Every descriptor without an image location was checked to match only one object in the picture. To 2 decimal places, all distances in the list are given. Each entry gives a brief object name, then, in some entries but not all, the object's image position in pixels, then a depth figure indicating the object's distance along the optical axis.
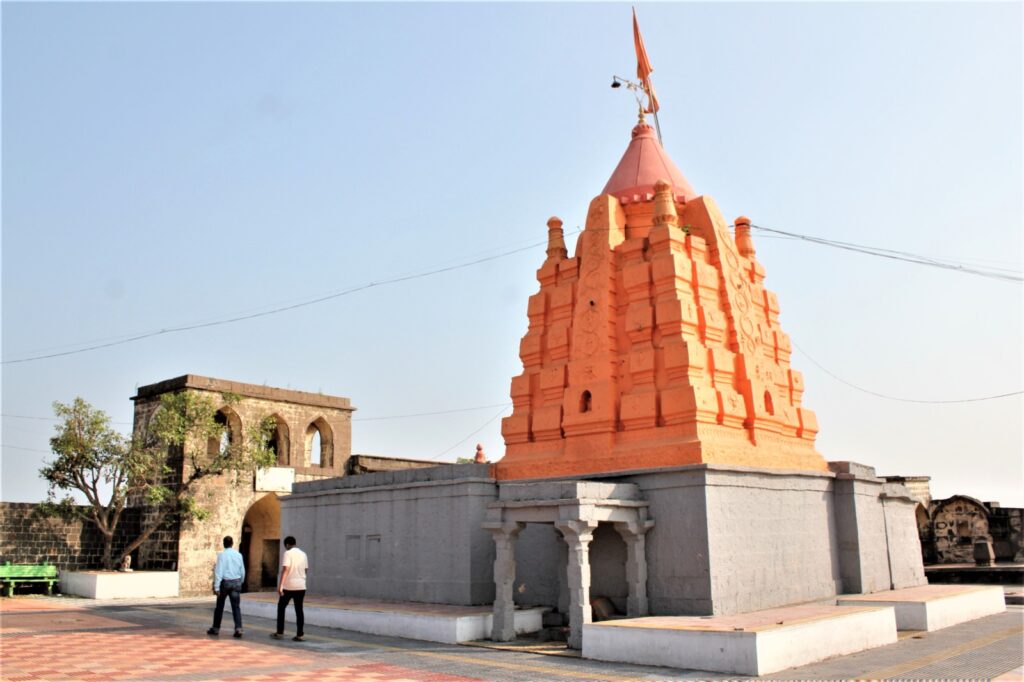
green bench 19.50
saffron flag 17.50
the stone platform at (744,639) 8.74
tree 20.45
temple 11.63
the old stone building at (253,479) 22.16
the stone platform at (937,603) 12.05
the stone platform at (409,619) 11.49
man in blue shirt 11.41
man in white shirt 11.22
